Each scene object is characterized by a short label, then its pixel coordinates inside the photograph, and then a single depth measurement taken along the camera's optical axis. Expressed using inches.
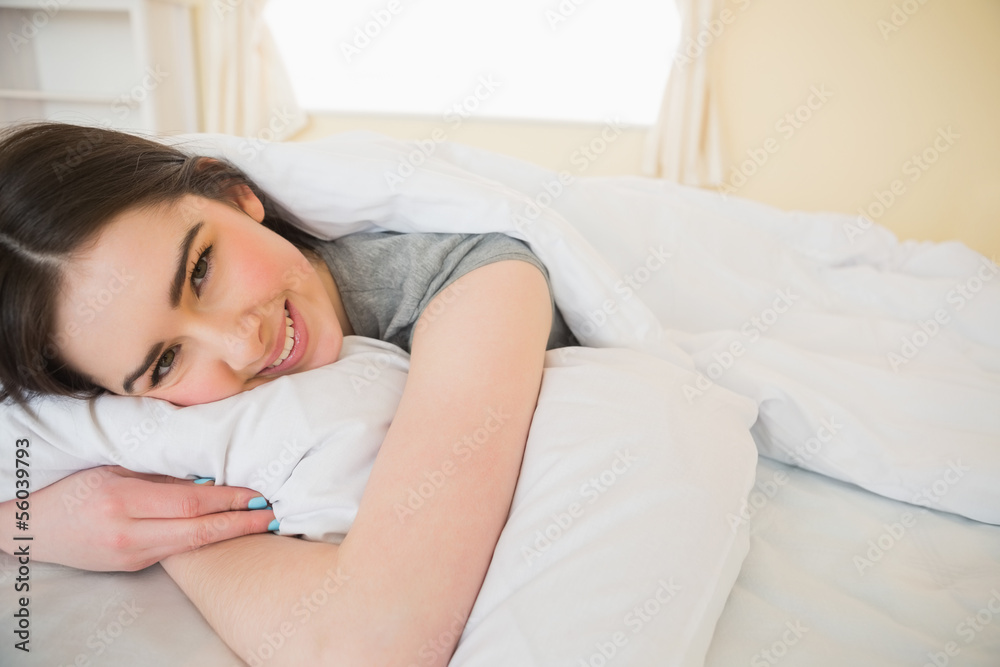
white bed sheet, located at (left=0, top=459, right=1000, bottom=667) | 21.8
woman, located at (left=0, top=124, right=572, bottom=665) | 21.6
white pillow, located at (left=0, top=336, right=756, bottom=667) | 20.1
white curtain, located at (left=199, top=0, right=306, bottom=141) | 105.2
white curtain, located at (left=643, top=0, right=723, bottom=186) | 98.3
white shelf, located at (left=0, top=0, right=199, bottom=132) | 100.0
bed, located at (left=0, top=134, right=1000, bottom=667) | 21.4
